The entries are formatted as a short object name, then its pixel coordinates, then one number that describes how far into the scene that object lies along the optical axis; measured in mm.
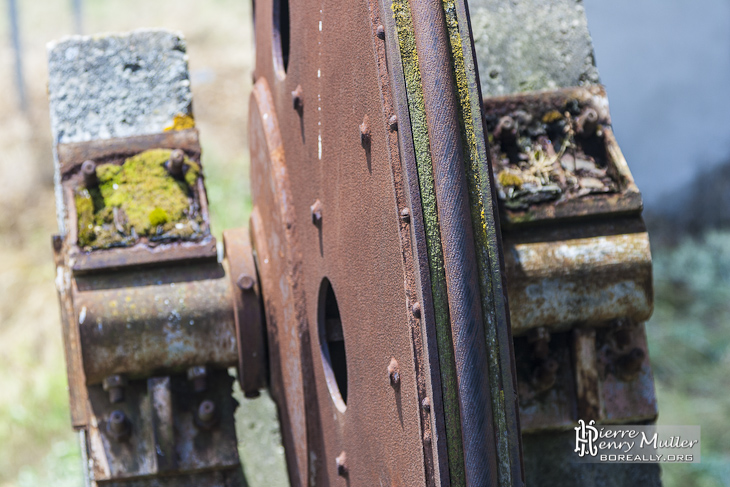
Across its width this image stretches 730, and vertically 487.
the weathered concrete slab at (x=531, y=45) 4496
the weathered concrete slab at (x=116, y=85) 4836
